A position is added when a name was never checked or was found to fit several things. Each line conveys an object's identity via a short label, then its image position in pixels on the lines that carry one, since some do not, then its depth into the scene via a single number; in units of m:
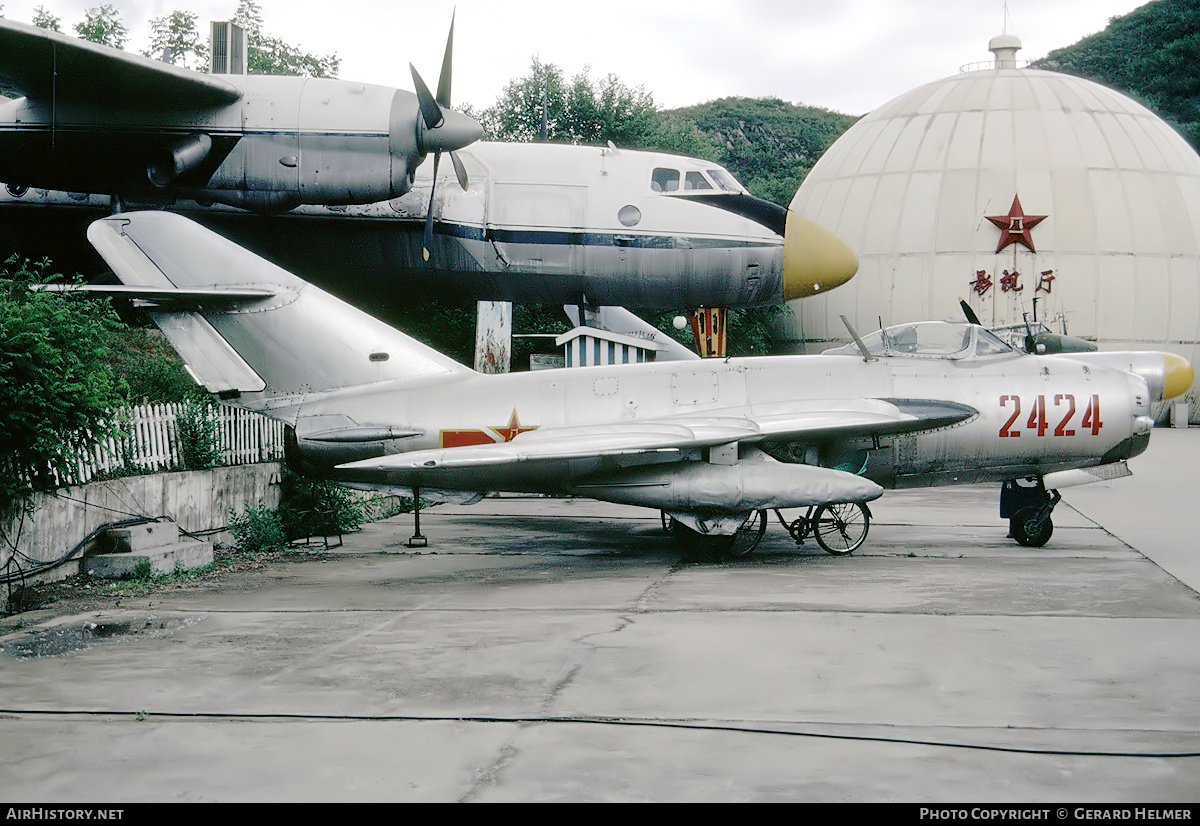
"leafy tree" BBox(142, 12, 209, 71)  45.91
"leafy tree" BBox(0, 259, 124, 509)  9.41
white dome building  39.22
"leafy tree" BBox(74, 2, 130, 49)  40.88
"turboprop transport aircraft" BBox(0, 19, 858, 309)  14.91
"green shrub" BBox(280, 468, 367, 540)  14.52
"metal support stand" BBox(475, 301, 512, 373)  18.34
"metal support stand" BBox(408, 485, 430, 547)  13.78
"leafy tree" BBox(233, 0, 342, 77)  41.06
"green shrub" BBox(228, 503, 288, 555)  13.39
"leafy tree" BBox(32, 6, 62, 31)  43.95
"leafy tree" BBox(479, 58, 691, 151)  35.22
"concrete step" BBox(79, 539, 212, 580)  10.86
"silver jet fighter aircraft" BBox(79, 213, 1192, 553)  12.08
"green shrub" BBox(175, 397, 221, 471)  12.96
